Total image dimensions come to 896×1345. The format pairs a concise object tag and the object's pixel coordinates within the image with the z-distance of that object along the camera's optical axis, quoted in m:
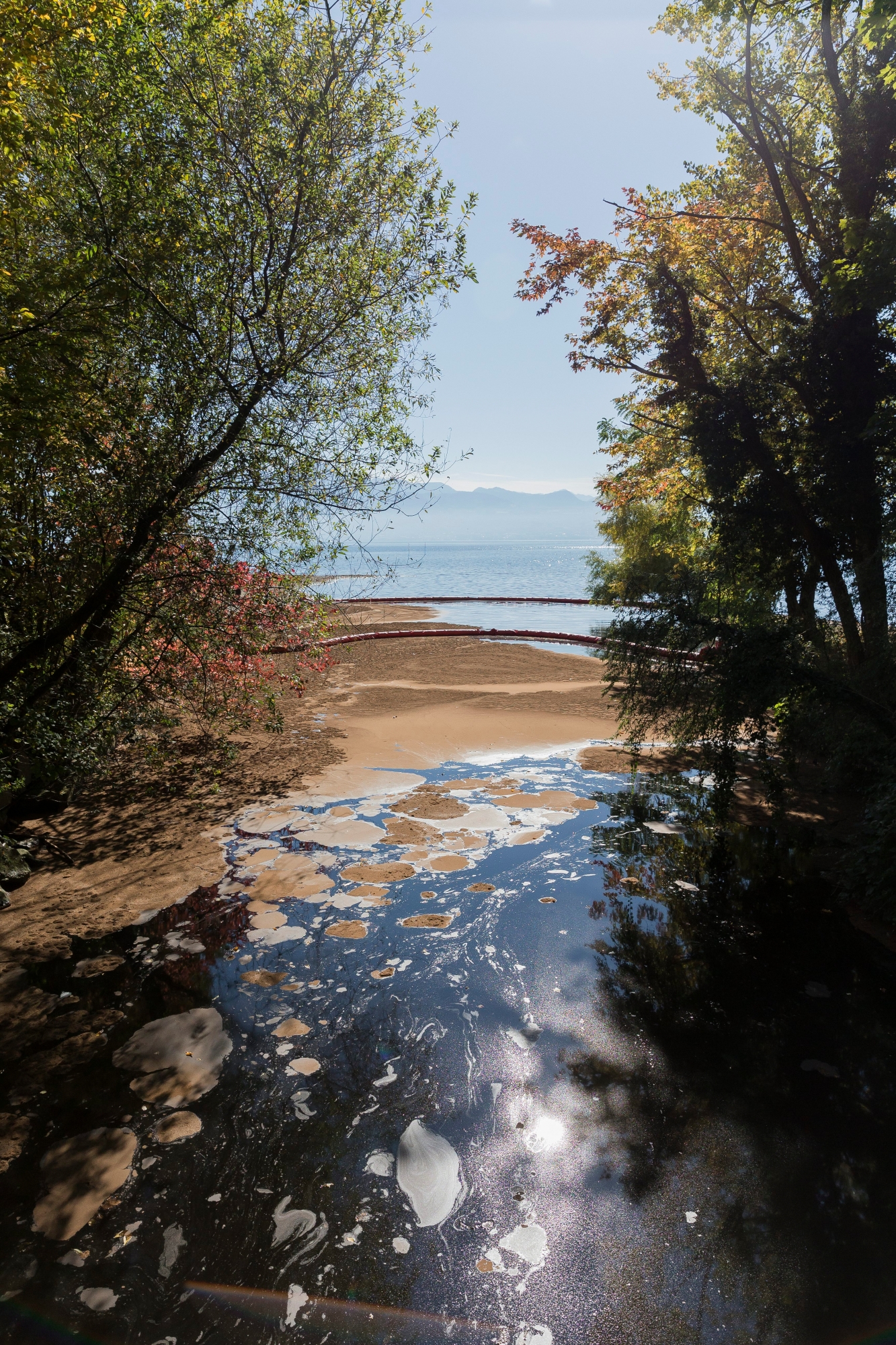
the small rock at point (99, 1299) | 2.43
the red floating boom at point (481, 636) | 17.95
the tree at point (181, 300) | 4.64
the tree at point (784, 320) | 6.86
